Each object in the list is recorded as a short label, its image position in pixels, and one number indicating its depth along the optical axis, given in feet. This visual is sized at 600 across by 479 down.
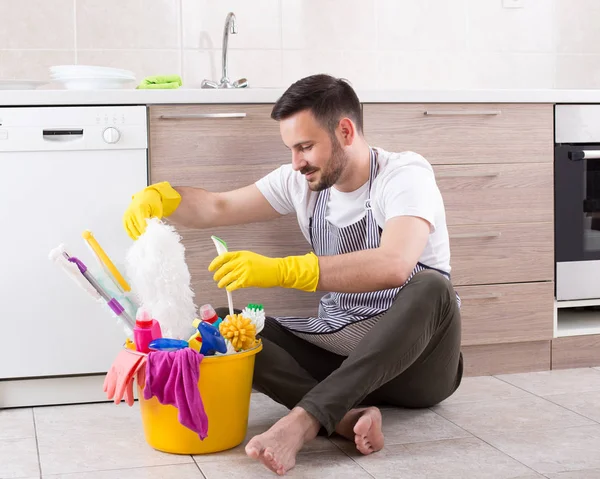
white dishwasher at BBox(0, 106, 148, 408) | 7.58
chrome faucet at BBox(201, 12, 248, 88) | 9.37
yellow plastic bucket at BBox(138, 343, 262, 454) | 6.04
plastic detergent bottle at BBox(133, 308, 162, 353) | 5.93
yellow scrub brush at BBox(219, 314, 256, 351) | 6.11
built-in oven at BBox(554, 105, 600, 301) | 8.77
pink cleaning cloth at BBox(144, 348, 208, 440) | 5.73
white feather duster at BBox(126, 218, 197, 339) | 6.14
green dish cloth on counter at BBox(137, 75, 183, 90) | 8.07
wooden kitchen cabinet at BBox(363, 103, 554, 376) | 8.40
